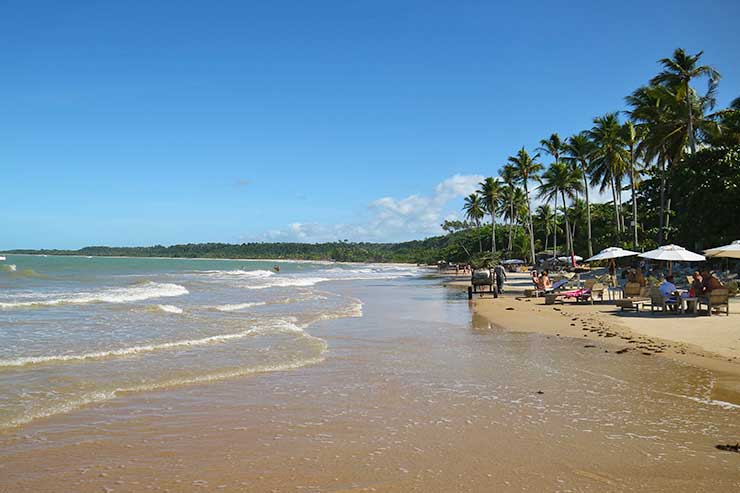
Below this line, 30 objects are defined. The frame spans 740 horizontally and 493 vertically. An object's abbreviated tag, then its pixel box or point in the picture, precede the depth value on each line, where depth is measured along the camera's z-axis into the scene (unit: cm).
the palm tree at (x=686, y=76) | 2786
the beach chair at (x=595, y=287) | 1972
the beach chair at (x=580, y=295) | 1950
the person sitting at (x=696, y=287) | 1475
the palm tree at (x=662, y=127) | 2845
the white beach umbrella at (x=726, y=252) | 1591
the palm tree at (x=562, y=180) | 4553
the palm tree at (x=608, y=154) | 3631
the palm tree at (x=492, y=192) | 6531
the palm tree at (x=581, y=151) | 4072
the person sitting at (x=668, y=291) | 1511
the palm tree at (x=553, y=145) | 4819
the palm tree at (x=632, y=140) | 3400
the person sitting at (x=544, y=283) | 2309
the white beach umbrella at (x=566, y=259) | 4706
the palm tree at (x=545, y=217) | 6806
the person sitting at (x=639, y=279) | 1837
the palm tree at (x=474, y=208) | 7706
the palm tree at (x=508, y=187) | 5310
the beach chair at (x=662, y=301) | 1505
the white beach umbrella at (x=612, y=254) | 2239
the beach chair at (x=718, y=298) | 1399
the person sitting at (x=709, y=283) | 1455
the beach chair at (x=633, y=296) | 1681
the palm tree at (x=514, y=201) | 6512
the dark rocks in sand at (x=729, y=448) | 523
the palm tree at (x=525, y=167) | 5084
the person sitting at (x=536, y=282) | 2335
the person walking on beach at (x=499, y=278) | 2559
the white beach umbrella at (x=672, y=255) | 1770
